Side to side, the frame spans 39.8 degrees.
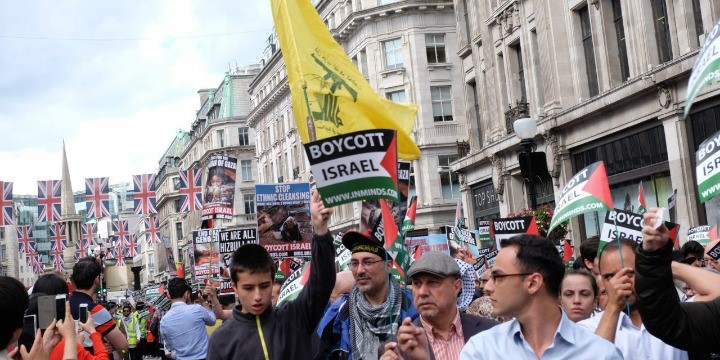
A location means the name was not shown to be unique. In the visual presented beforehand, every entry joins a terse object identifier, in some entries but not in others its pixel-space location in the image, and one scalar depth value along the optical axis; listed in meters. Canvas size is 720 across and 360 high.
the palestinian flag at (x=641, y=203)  10.60
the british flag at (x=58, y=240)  75.00
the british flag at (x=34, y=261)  73.66
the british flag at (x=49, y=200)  51.31
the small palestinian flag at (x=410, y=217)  15.00
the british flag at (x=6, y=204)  42.66
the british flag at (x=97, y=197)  53.75
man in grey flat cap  5.69
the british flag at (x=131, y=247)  72.94
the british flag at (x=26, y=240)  68.19
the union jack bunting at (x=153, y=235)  66.78
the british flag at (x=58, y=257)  74.75
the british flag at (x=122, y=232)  71.88
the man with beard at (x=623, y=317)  4.91
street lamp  17.02
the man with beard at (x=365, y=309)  6.58
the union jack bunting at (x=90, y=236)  81.03
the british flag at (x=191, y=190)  41.16
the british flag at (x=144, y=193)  52.25
